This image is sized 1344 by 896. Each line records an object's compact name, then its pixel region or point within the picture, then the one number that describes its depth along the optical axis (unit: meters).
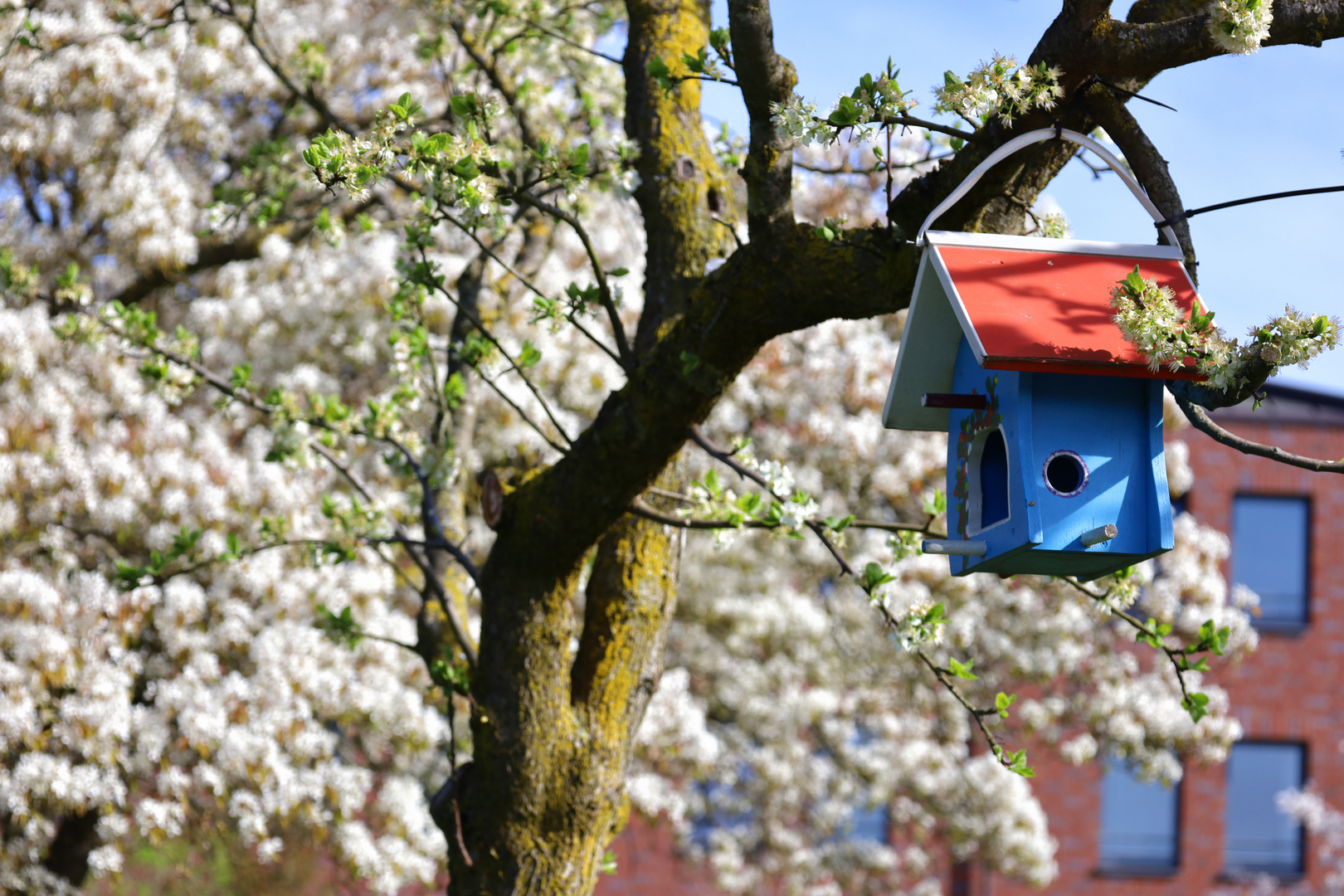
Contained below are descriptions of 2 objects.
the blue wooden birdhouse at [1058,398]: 4.23
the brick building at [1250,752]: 24.02
